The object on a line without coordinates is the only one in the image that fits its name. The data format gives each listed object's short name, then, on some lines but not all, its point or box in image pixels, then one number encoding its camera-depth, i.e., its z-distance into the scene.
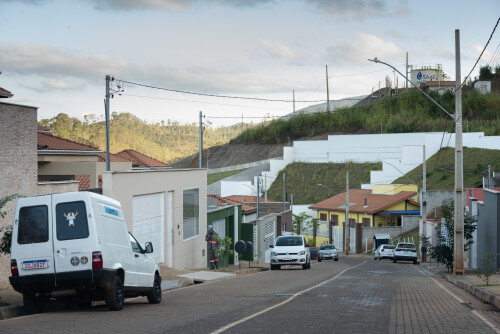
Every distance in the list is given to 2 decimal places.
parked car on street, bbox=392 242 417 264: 47.75
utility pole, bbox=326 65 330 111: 118.29
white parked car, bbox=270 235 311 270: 32.34
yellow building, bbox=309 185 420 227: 71.31
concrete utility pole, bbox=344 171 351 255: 63.10
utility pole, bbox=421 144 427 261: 48.89
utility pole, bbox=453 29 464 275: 27.09
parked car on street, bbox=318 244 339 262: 53.84
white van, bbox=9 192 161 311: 12.56
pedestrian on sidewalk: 29.86
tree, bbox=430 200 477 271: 30.28
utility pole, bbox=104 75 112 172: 34.25
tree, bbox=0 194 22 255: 14.69
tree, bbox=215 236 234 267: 32.22
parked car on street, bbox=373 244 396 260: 54.12
